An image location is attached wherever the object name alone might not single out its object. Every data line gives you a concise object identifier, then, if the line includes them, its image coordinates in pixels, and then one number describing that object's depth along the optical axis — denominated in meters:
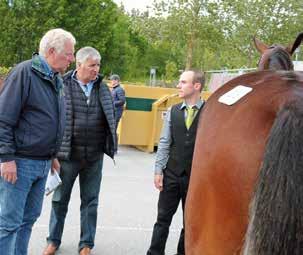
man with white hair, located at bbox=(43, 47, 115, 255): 4.62
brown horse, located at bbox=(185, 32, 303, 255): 1.88
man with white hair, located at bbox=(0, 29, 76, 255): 3.46
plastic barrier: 12.36
